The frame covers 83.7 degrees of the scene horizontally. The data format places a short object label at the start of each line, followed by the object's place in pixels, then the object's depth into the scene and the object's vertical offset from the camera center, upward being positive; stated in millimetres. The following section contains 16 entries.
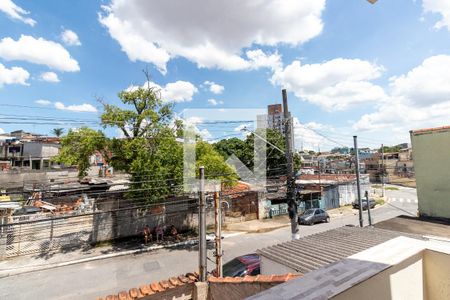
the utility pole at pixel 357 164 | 13156 +166
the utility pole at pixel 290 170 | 10227 -60
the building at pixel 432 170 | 10406 -190
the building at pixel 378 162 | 50594 +1015
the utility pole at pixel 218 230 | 7199 -1747
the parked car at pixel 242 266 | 9125 -3653
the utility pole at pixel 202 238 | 6125 -1671
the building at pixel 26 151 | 44188 +4032
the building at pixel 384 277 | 2301 -1118
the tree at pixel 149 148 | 14664 +1477
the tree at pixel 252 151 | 35094 +3081
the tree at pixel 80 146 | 14992 +1644
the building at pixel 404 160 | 47934 +1243
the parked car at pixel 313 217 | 20875 -4116
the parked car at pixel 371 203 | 27447 -4022
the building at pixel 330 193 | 26817 -2844
